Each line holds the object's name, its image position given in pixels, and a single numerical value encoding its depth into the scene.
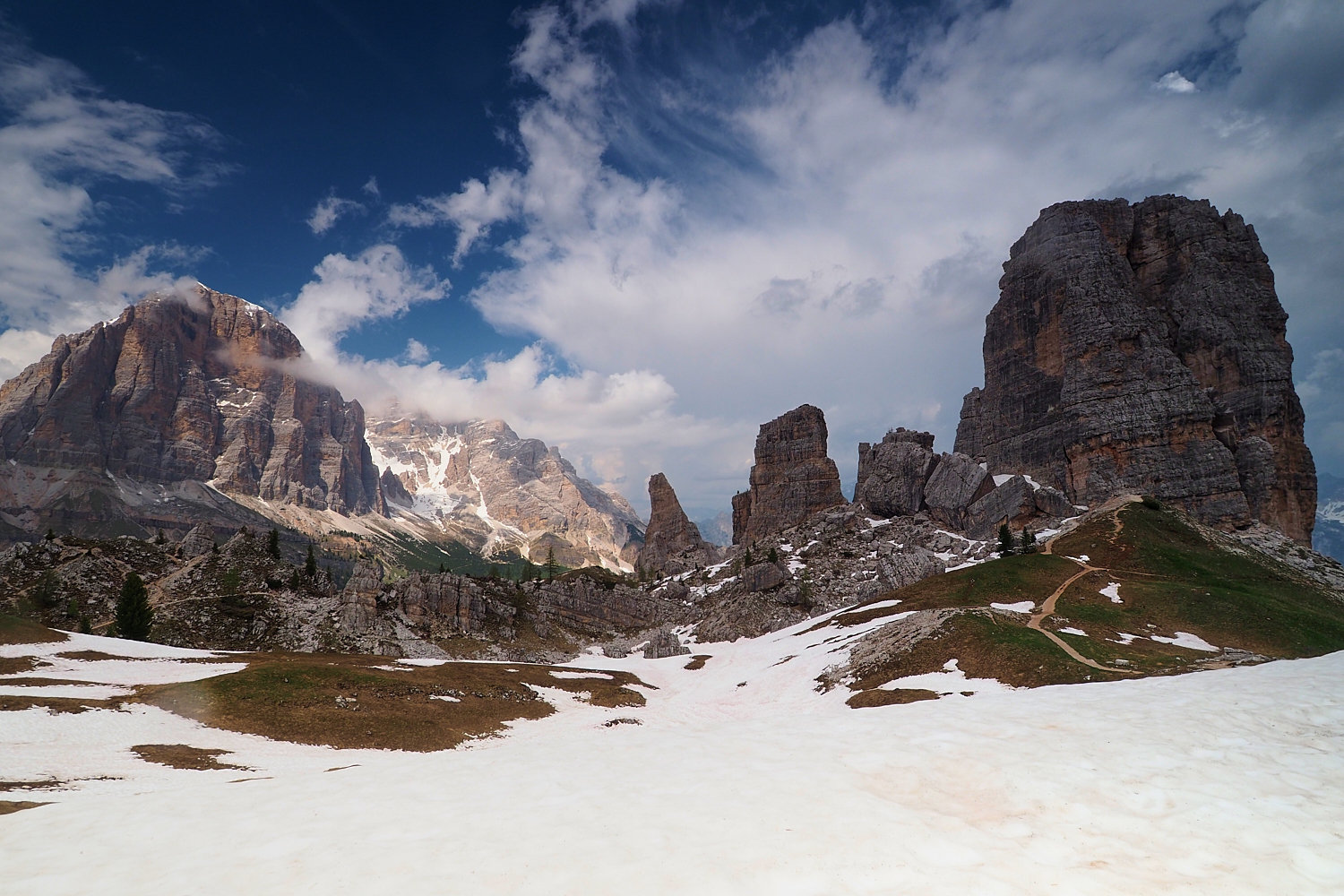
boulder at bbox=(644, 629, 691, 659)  82.00
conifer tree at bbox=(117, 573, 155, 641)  61.06
